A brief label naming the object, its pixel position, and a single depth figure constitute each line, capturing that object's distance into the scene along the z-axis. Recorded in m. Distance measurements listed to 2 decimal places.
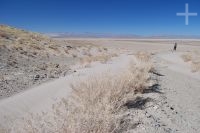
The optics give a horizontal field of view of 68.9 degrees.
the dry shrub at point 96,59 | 11.35
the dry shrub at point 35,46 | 14.58
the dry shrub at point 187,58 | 13.10
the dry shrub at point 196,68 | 9.28
